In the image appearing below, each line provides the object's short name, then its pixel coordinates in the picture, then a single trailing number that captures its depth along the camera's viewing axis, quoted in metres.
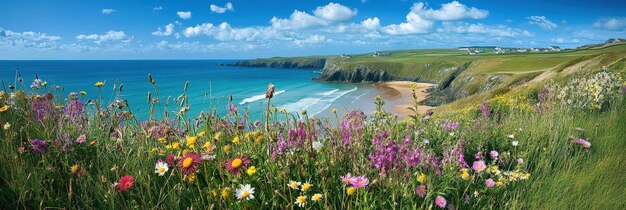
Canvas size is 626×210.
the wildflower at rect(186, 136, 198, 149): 2.25
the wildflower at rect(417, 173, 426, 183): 2.55
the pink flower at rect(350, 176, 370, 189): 2.17
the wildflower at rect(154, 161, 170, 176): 2.22
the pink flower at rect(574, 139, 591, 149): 4.00
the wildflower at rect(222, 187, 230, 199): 1.90
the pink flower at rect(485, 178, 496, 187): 2.81
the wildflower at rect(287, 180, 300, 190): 2.24
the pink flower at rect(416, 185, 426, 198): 2.41
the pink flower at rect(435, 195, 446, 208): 2.46
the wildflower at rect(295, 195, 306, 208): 2.17
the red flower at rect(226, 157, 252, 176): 2.01
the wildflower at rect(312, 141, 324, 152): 2.53
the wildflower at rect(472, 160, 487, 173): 2.96
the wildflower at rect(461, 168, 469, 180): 2.72
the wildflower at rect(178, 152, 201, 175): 1.99
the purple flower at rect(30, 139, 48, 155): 2.66
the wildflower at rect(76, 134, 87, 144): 2.80
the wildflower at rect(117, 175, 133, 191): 2.03
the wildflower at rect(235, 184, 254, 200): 2.05
